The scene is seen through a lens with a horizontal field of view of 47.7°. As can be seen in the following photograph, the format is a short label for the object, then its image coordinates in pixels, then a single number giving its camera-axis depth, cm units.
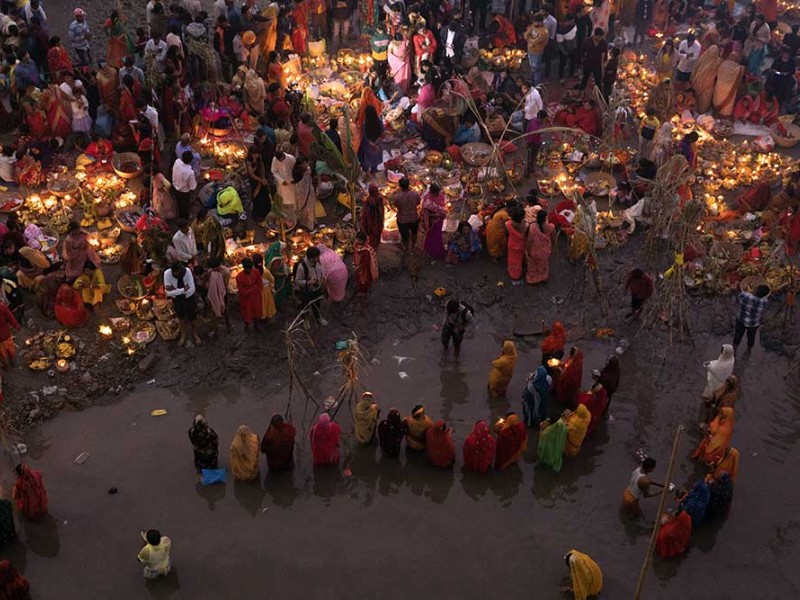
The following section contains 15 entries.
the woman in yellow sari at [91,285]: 1177
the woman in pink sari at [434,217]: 1289
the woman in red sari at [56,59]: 1528
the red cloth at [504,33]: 1792
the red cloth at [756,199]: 1383
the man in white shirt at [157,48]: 1519
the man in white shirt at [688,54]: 1650
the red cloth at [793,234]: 1288
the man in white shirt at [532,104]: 1451
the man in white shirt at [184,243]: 1166
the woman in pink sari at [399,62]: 1606
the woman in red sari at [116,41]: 1596
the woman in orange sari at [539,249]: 1232
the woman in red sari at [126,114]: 1447
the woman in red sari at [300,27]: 1741
